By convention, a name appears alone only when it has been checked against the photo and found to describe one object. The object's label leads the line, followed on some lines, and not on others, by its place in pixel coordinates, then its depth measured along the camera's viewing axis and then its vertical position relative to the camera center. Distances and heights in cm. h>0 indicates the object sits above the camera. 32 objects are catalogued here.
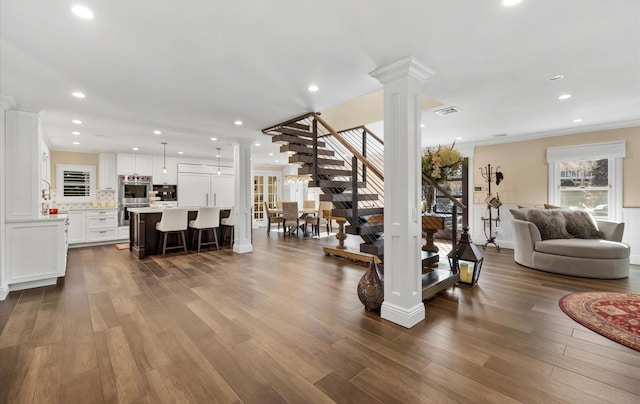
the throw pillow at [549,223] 455 -36
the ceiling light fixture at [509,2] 177 +128
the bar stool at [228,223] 626 -51
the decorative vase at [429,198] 365 +4
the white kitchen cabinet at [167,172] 766 +83
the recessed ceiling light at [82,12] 180 +126
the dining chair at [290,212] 810 -32
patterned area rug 232 -111
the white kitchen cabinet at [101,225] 660 -58
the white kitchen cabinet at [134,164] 716 +98
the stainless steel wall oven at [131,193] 711 +21
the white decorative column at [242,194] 574 +14
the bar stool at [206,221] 574 -43
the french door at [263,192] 1072 +36
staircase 321 +42
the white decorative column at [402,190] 251 +10
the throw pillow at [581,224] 452 -39
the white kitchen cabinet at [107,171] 707 +76
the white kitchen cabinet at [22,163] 356 +49
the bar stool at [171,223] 535 -45
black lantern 360 -76
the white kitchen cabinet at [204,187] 810 +42
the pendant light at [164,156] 673 +126
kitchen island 543 -62
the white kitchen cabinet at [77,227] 636 -61
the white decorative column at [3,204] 332 -4
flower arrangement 330 +46
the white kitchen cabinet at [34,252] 354 -69
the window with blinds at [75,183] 671 +44
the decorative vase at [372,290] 279 -91
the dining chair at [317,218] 828 -52
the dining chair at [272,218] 834 -51
